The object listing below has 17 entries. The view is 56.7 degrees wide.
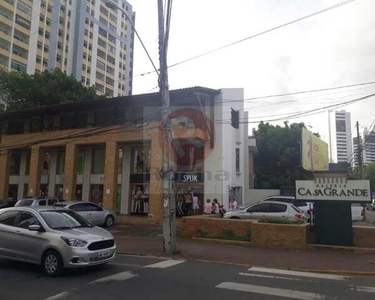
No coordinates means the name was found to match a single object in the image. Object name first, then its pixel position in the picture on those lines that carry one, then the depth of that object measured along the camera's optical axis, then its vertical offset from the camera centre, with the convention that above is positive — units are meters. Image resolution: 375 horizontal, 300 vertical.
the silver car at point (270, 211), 15.18 -0.75
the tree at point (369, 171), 71.19 +5.24
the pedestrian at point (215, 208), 19.80 -0.83
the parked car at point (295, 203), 18.41 -0.43
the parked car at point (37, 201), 18.19 -0.60
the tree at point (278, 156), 35.66 +4.00
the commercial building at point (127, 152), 22.38 +2.90
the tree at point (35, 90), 31.66 +9.19
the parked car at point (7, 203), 20.27 -0.82
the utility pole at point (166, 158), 11.52 +1.16
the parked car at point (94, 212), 18.32 -1.16
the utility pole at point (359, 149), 30.19 +4.07
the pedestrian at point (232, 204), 21.39 -0.64
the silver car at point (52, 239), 7.95 -1.17
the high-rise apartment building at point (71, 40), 57.75 +29.60
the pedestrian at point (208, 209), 19.20 -0.86
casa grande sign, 11.88 +0.20
